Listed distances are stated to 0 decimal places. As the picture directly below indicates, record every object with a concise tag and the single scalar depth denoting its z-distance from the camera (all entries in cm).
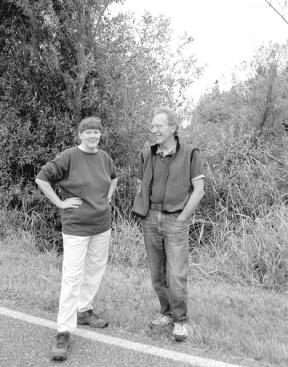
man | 375
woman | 363
